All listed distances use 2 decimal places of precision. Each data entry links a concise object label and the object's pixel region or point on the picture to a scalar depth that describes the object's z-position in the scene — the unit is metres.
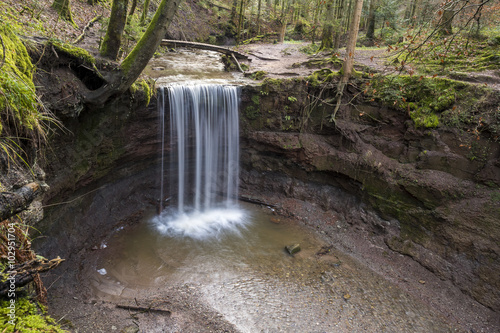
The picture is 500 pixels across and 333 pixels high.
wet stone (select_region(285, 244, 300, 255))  8.61
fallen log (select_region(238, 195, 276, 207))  11.54
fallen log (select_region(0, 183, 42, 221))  2.99
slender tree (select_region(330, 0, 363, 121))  10.26
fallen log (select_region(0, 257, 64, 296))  2.83
